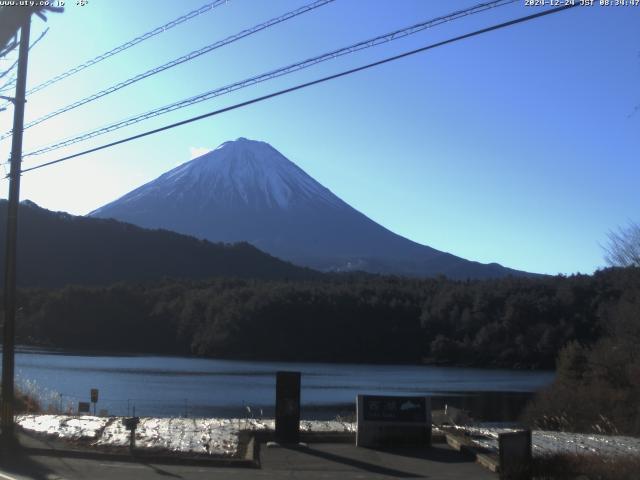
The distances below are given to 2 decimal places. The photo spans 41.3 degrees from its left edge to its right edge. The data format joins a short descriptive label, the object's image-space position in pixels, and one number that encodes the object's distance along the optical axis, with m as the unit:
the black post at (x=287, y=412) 15.34
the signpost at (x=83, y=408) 19.93
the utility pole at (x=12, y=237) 16.23
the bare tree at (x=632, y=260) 40.53
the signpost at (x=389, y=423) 15.35
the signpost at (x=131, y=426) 14.26
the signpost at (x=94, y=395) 19.12
